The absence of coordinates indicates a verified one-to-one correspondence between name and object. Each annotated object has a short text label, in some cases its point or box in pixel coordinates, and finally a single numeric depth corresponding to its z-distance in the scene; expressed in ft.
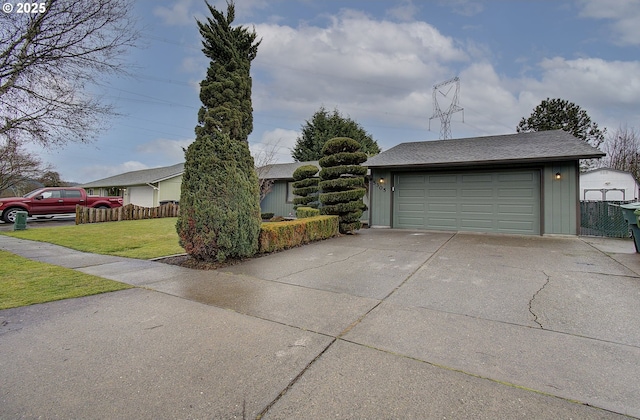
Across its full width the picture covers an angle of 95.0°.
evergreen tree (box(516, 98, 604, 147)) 74.74
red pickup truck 45.47
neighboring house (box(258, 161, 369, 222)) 53.67
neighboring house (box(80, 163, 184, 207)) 66.28
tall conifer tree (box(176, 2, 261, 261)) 18.10
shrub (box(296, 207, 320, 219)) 32.32
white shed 54.85
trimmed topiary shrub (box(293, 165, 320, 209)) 43.09
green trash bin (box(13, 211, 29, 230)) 37.35
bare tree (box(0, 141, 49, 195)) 56.75
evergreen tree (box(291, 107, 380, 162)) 83.61
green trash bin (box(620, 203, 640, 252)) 21.06
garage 29.09
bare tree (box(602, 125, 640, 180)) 65.98
